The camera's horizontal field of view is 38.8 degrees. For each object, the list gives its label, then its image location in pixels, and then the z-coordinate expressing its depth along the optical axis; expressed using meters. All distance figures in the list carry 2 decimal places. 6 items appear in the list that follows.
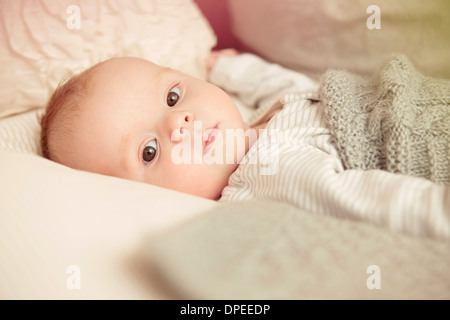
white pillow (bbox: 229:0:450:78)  0.45
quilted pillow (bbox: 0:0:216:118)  0.48
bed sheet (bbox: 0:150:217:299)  0.31
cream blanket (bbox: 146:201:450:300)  0.29
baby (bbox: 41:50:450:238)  0.39
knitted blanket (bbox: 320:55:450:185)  0.38
